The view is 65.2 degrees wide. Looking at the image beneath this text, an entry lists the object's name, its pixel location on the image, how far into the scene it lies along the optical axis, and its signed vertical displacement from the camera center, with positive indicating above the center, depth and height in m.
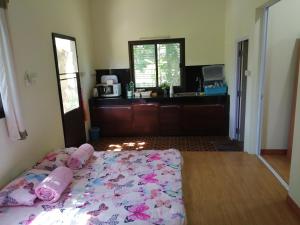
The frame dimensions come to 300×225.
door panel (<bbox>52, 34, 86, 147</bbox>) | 3.51 -0.24
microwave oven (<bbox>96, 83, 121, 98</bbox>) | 4.83 -0.35
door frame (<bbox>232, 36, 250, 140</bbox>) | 4.03 -0.32
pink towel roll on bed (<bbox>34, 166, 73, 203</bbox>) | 1.97 -0.95
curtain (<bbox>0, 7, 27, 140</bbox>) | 2.18 -0.11
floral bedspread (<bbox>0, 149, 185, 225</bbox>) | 1.70 -1.03
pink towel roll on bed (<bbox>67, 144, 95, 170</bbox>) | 2.58 -0.94
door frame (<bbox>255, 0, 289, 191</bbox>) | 3.21 -0.16
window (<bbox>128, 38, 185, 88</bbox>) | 4.89 +0.19
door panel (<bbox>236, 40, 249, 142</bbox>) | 3.90 -0.32
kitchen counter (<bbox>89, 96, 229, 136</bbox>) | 4.57 -0.89
